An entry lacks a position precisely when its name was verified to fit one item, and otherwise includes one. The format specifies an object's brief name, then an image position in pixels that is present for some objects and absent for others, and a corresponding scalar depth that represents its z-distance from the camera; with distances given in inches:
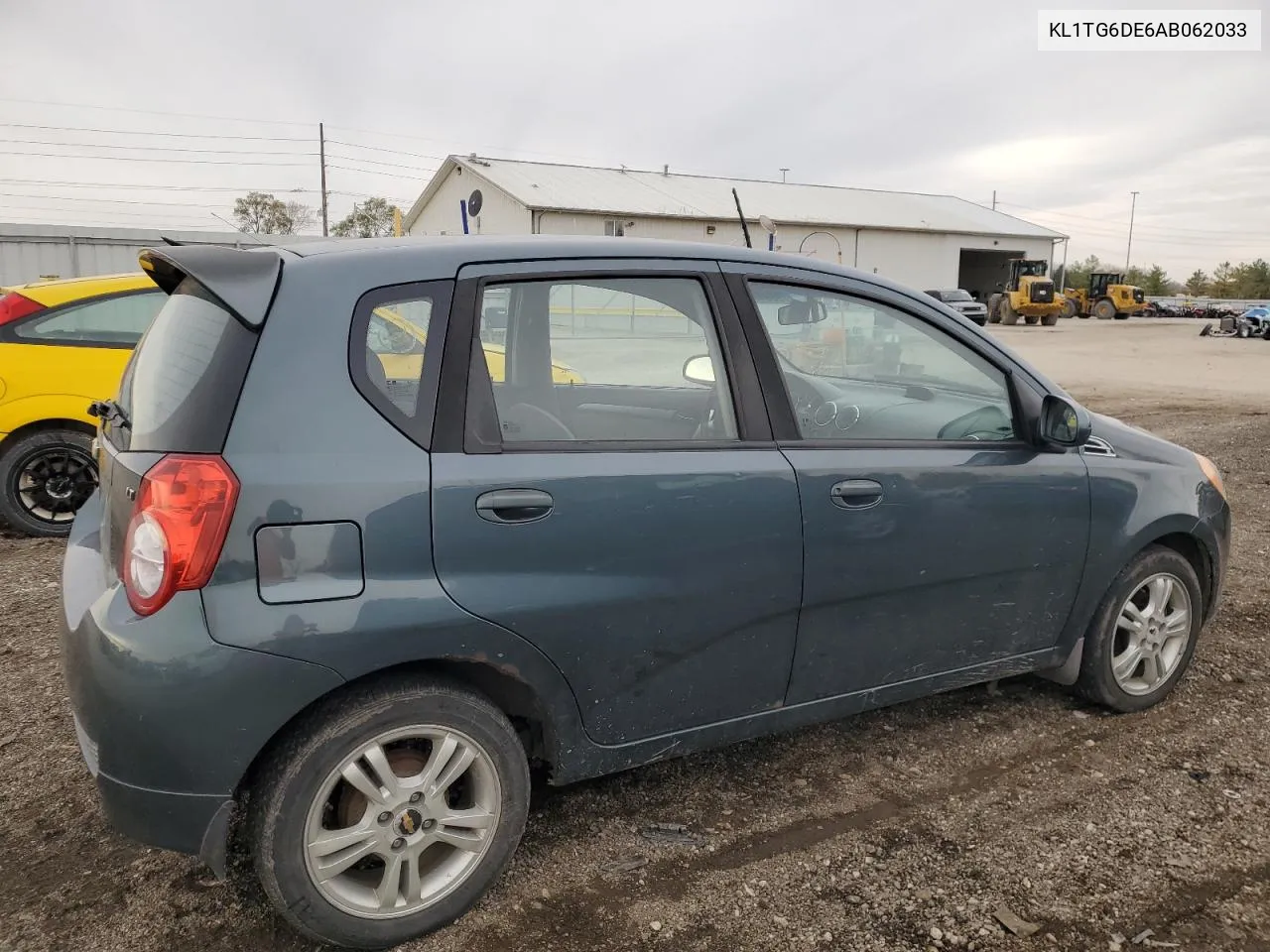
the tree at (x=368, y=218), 1850.4
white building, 1322.6
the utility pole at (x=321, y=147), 1913.1
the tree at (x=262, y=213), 2059.5
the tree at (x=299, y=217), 2012.8
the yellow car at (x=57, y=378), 230.5
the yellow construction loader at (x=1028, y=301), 1589.6
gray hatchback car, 80.7
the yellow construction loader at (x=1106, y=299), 1884.6
